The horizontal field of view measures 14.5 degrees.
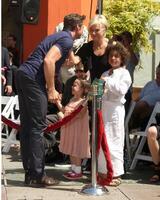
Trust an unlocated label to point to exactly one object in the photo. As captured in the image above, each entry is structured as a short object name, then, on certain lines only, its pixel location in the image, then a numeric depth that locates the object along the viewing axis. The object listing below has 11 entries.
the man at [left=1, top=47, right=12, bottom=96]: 10.90
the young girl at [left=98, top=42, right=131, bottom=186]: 7.25
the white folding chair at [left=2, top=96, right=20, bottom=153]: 9.96
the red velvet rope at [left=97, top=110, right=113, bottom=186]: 7.00
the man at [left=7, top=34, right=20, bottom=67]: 12.77
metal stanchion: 6.84
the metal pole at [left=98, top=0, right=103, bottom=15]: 9.37
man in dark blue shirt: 7.04
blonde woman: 7.50
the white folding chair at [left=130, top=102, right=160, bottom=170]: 8.25
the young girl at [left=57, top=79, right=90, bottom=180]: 7.67
